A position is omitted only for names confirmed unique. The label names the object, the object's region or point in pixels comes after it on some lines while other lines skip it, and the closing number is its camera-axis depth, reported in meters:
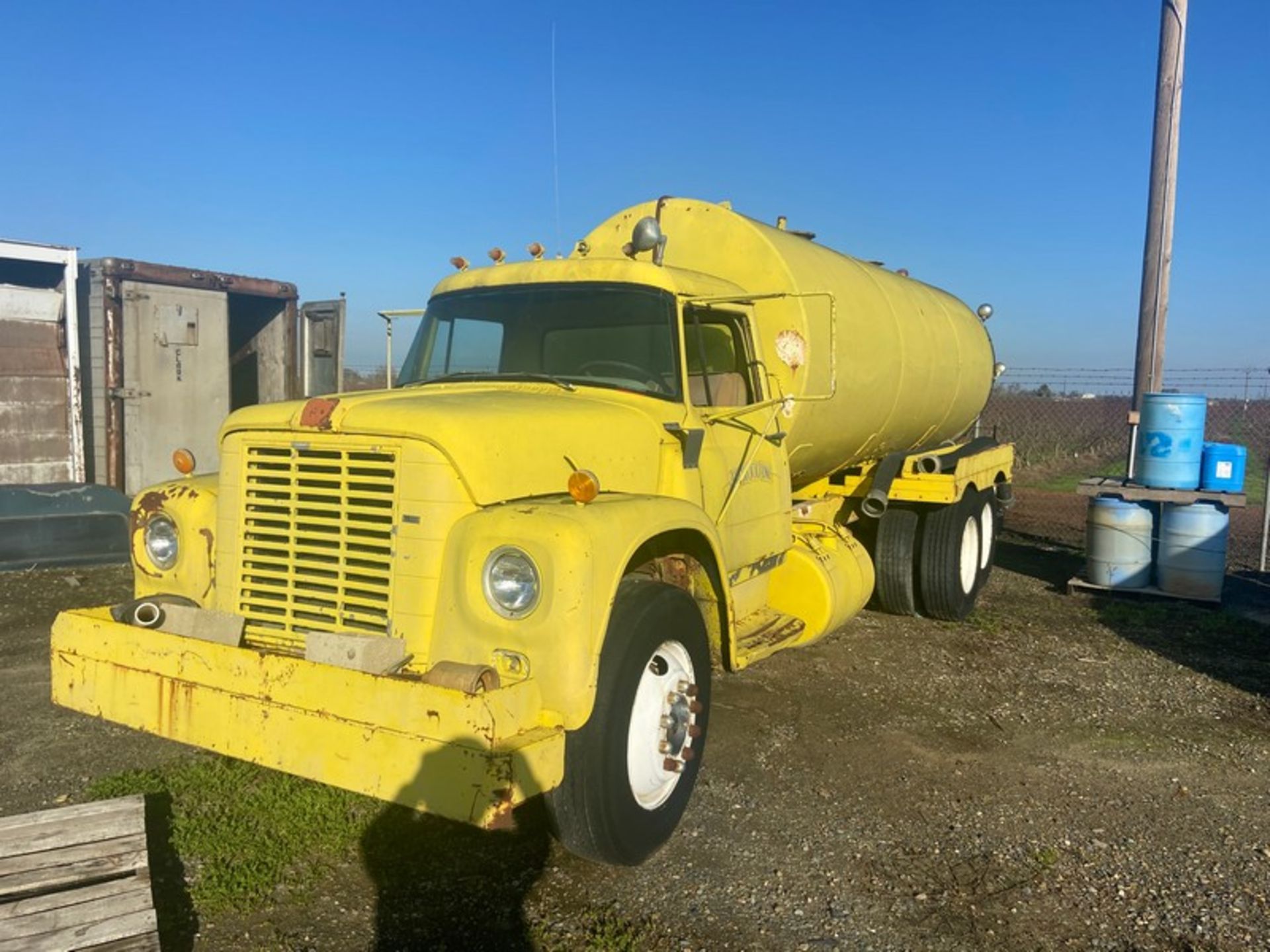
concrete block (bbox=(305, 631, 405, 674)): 3.33
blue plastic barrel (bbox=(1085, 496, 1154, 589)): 8.55
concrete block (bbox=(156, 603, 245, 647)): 3.73
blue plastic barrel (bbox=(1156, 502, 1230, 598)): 8.20
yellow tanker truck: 3.16
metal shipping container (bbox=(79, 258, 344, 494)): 9.81
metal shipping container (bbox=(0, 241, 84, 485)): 9.97
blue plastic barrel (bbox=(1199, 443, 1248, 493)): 8.31
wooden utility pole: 9.78
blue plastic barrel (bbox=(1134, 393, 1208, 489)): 8.37
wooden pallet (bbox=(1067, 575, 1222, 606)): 8.34
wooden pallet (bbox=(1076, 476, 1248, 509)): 8.21
